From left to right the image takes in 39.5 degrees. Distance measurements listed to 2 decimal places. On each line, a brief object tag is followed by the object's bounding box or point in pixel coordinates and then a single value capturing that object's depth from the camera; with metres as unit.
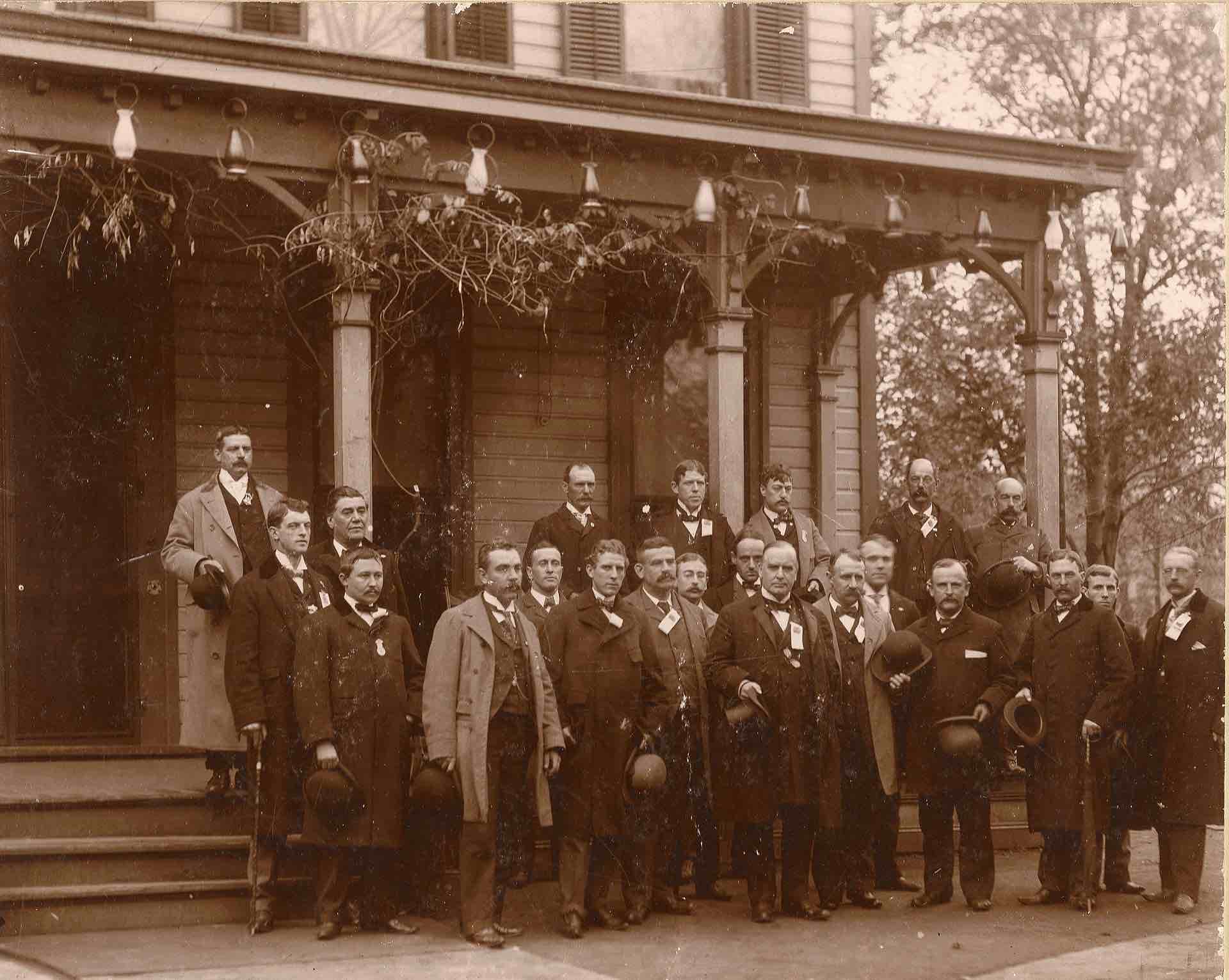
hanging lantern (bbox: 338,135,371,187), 9.77
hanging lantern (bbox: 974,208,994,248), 11.83
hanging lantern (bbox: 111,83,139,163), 8.99
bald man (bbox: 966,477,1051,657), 10.59
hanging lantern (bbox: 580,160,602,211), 10.41
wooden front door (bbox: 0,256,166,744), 11.02
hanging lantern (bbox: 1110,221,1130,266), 11.61
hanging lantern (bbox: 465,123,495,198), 10.06
